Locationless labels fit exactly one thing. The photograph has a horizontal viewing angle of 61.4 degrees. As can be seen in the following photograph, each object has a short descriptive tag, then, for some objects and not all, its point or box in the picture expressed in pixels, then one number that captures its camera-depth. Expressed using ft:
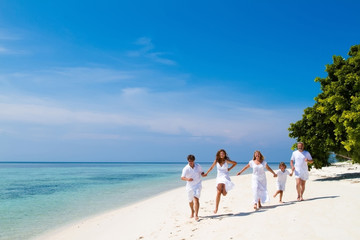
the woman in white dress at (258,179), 32.58
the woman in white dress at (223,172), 30.86
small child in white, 37.55
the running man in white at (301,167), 35.94
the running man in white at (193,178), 30.71
